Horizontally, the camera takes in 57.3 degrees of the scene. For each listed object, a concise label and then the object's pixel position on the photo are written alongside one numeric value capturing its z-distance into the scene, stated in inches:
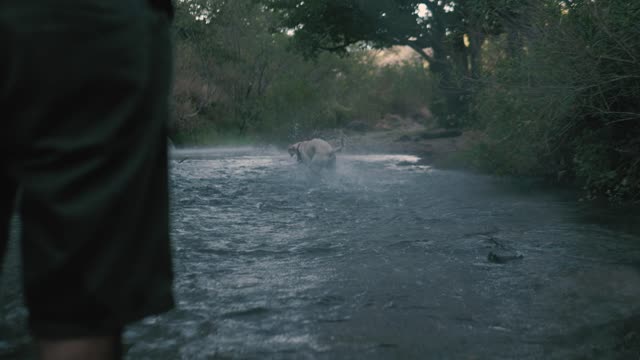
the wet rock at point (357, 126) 1243.4
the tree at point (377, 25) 722.2
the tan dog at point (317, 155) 538.0
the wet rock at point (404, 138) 904.4
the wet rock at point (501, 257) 179.5
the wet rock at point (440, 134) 818.2
